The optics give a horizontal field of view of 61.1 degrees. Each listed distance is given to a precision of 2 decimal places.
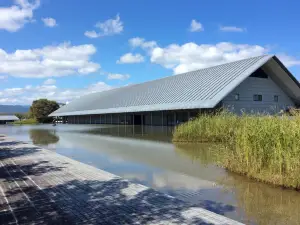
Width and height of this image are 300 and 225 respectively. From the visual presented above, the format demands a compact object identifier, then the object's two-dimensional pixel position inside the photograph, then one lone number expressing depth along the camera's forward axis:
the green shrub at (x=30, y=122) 58.65
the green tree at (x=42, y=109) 59.93
